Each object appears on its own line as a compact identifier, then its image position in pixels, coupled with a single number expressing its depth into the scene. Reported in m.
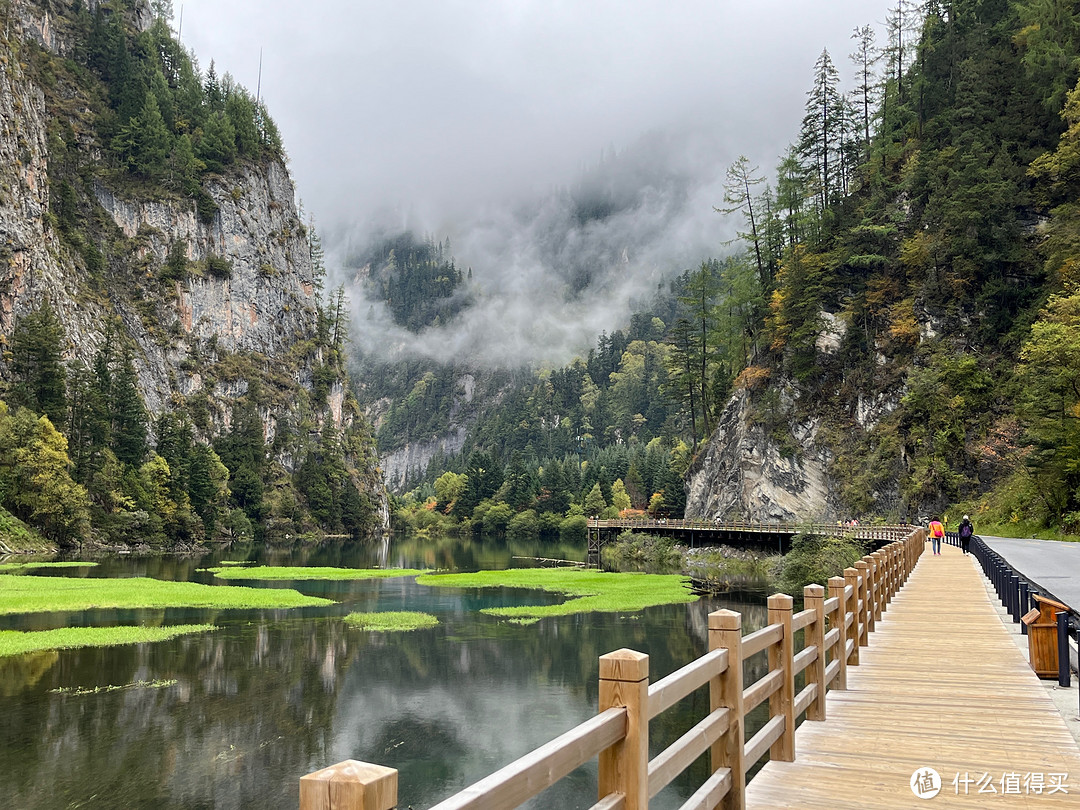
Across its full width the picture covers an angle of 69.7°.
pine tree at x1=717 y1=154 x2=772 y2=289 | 78.12
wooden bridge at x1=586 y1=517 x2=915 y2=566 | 45.25
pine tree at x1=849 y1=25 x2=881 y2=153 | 76.94
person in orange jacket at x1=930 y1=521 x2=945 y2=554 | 37.78
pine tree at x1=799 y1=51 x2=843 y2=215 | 76.31
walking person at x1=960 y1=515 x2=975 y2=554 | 35.72
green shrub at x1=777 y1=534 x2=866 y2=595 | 40.28
